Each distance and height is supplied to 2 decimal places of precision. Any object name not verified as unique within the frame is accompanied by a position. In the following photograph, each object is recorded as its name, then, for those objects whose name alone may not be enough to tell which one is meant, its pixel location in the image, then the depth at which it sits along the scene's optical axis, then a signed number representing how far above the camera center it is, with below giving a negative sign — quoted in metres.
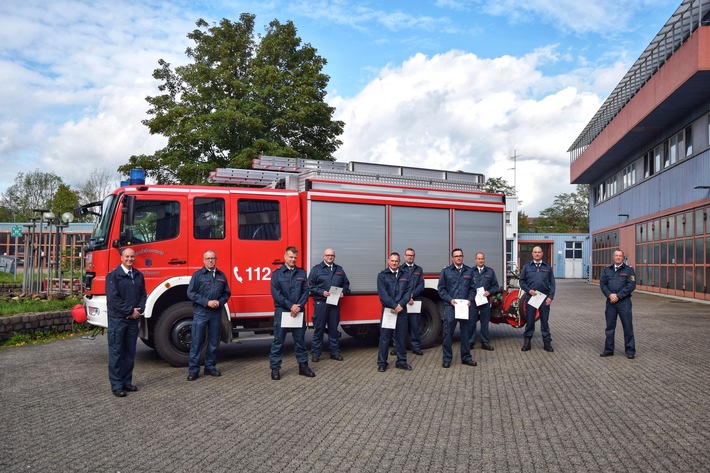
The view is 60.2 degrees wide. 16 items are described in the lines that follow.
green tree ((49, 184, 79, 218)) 48.31 +4.70
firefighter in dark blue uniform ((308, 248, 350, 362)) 9.12 -0.57
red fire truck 8.45 +0.44
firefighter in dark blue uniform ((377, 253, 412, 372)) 8.62 -0.56
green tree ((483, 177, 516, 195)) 65.24 +8.40
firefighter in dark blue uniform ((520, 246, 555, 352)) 10.16 -0.42
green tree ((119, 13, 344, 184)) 23.50 +6.12
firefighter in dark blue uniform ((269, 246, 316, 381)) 8.08 -0.57
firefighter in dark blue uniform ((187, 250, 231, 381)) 7.88 -0.63
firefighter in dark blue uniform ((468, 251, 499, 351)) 10.37 -0.41
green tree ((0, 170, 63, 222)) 63.94 +6.97
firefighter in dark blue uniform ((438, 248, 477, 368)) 9.00 -0.47
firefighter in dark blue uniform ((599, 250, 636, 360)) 9.60 -0.59
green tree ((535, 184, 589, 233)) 79.69 +6.44
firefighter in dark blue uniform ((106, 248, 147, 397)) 7.01 -0.68
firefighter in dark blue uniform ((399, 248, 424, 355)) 8.92 -0.31
